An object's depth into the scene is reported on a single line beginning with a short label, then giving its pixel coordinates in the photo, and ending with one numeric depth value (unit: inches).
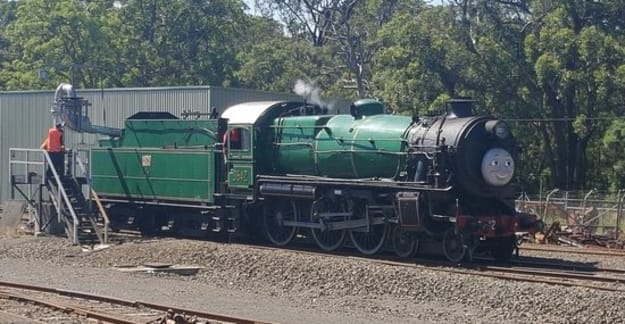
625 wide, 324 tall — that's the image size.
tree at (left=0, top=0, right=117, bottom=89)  2176.4
